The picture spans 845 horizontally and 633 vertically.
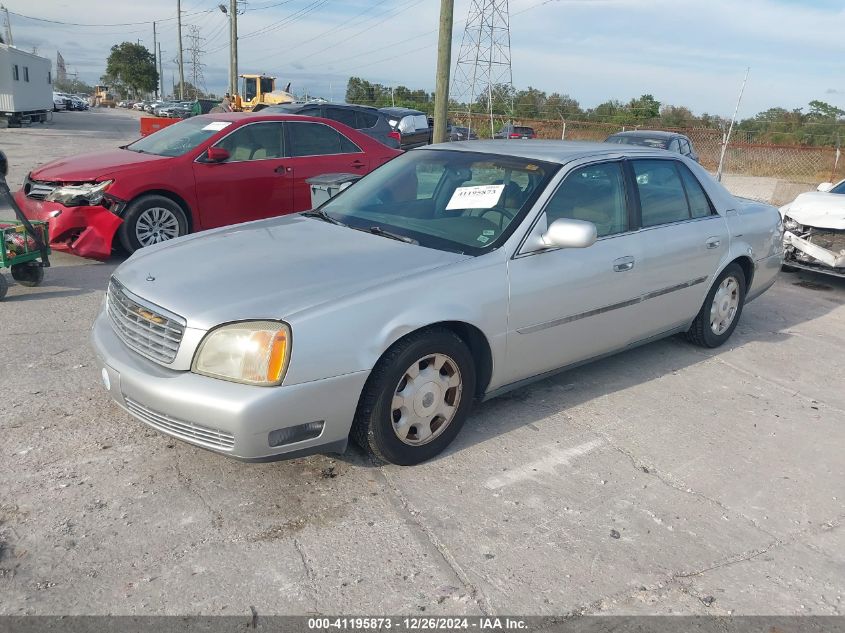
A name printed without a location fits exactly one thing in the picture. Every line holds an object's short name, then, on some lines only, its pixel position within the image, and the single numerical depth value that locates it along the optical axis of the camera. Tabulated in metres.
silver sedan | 3.08
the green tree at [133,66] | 78.38
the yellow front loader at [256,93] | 32.62
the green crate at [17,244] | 5.75
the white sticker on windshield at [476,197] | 4.18
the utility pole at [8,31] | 65.77
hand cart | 5.74
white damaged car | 8.15
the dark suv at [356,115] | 14.44
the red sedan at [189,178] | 6.95
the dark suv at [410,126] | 18.64
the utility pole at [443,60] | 12.02
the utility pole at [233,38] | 32.94
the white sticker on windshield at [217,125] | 7.92
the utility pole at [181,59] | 67.44
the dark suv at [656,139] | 14.38
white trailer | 28.70
